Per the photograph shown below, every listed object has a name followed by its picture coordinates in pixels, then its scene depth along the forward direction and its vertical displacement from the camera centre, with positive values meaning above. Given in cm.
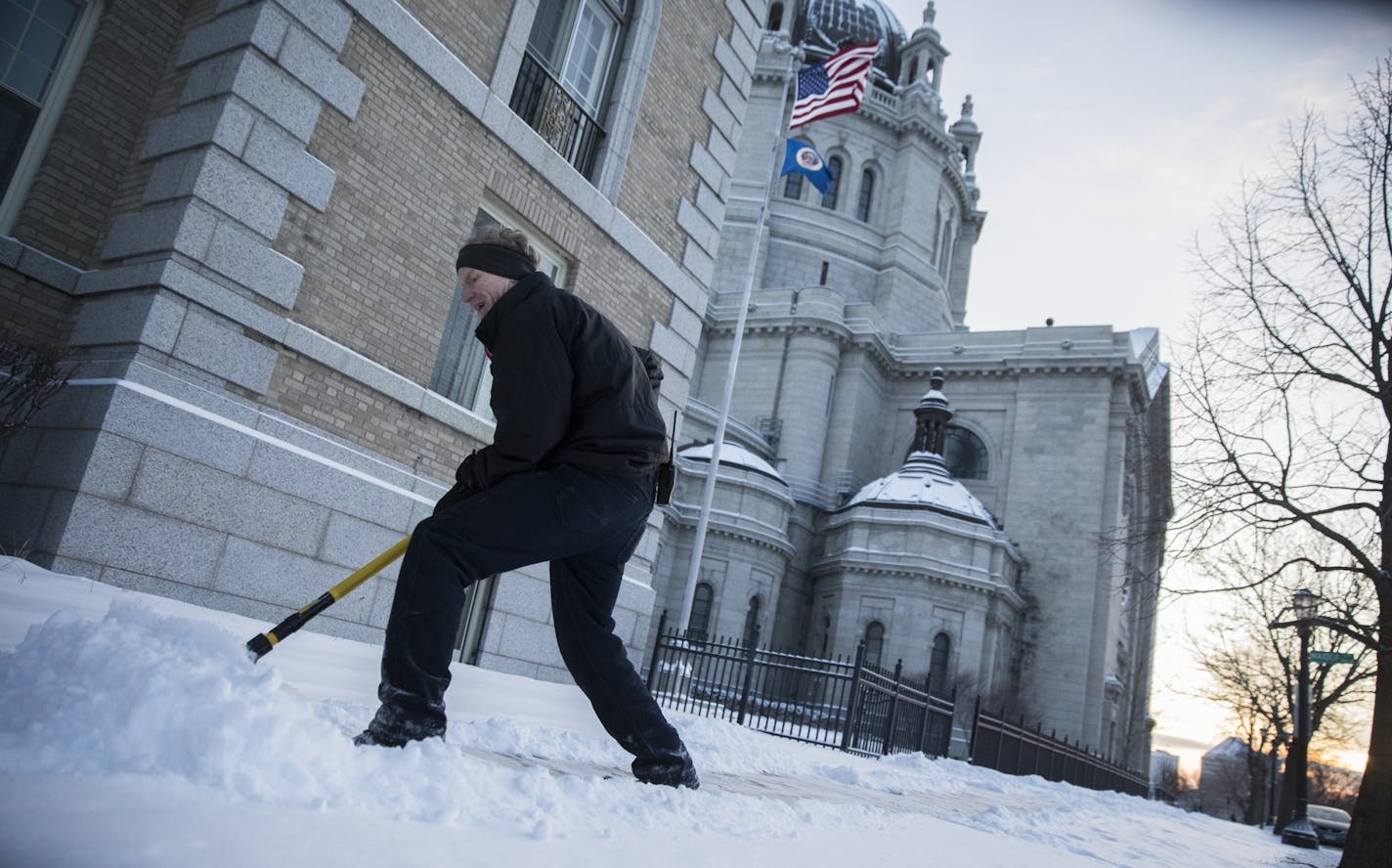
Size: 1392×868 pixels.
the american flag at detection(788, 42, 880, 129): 1981 +1290
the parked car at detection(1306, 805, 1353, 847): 2816 -116
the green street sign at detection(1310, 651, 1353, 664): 1582 +229
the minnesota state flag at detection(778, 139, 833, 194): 2152 +1190
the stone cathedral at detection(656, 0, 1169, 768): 3078 +1086
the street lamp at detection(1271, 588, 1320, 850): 1975 +22
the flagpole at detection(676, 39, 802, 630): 2020 +421
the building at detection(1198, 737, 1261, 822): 4547 -109
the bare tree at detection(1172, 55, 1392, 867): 1109 +452
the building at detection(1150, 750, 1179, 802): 9731 -168
